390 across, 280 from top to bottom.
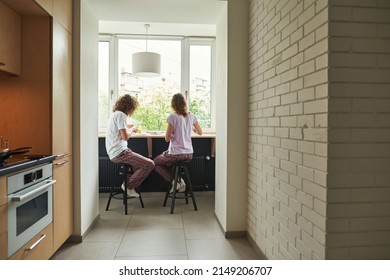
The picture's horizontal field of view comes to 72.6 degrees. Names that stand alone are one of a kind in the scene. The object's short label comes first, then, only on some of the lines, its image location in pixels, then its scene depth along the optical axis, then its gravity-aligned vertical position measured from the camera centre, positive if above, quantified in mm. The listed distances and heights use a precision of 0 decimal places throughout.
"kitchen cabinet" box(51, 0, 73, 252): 2062 +98
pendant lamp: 3557 +919
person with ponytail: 3332 -10
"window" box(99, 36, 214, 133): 4184 +825
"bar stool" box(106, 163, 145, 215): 3288 -526
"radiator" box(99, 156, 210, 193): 3975 -733
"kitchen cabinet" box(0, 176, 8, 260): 1399 -479
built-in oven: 1486 -464
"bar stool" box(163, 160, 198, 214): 3270 -555
